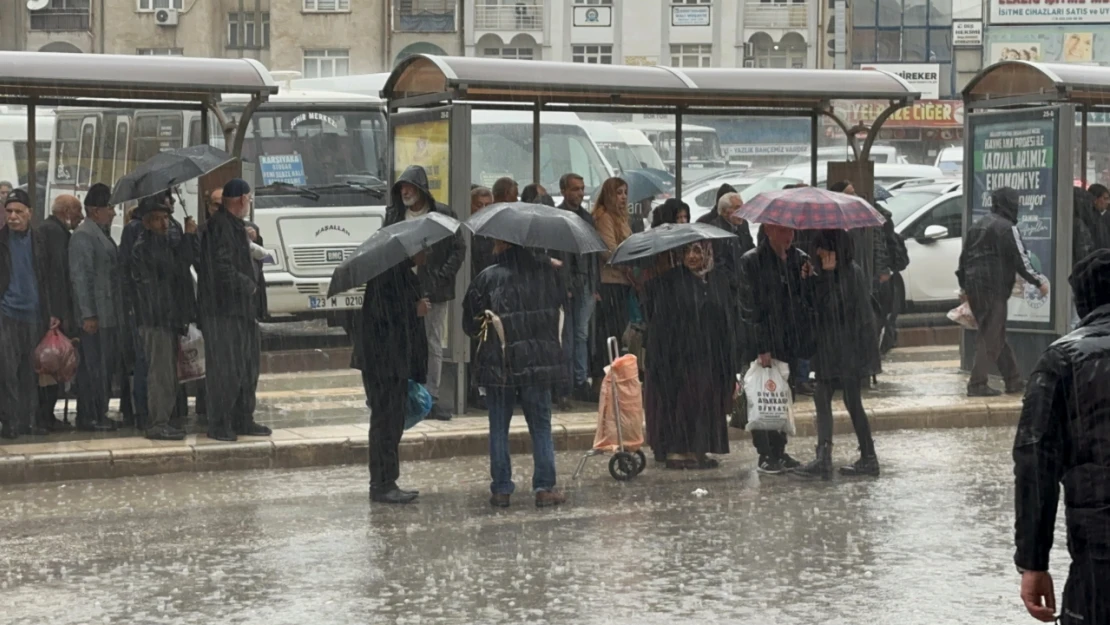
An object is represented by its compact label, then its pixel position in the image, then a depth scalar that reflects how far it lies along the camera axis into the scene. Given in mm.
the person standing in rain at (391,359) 9672
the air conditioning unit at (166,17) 61781
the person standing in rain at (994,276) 14047
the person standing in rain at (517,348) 9508
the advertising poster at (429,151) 12820
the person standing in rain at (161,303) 11719
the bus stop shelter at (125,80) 11828
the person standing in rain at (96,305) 11984
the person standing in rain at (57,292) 12117
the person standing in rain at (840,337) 10516
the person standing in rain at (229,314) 11633
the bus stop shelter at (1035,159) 14375
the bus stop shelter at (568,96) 12750
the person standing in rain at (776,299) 10625
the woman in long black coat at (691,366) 10789
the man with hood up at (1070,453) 4039
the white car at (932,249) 19703
